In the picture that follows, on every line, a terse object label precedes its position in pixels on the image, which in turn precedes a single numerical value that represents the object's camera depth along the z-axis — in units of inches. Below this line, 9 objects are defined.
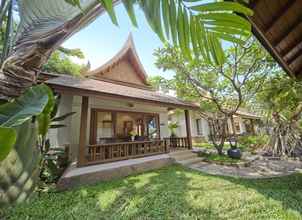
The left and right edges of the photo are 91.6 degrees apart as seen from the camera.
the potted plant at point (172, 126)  486.0
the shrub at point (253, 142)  420.0
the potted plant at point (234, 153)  309.8
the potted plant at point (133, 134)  344.5
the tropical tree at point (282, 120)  287.7
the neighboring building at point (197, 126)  652.4
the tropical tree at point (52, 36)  28.3
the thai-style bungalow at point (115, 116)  215.5
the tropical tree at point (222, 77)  293.7
